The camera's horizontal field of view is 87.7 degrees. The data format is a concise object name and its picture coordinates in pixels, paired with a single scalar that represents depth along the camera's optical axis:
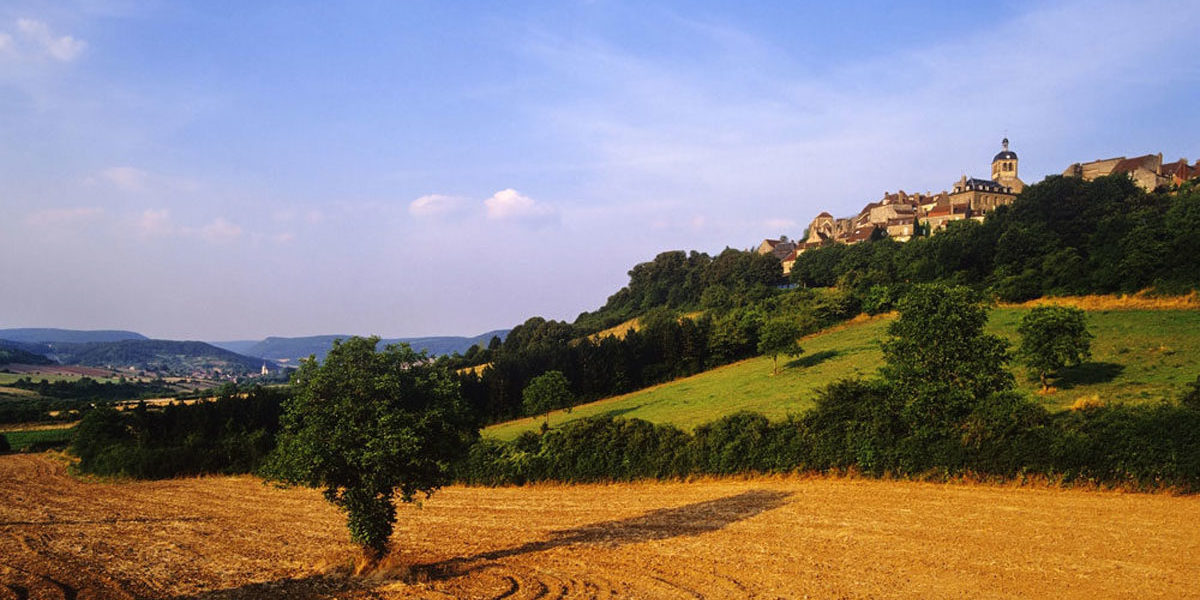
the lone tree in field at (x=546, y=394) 56.78
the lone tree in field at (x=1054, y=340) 39.16
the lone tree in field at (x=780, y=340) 61.75
